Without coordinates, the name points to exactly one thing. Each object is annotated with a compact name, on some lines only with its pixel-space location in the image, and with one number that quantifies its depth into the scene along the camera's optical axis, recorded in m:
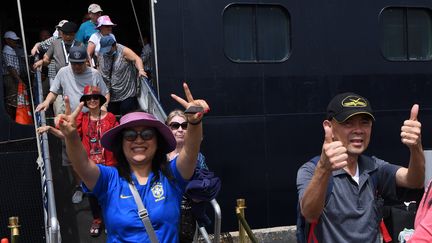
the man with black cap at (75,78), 5.88
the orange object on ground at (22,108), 6.69
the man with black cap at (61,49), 6.72
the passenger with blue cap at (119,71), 6.64
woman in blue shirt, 2.84
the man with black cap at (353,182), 2.74
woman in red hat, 5.53
